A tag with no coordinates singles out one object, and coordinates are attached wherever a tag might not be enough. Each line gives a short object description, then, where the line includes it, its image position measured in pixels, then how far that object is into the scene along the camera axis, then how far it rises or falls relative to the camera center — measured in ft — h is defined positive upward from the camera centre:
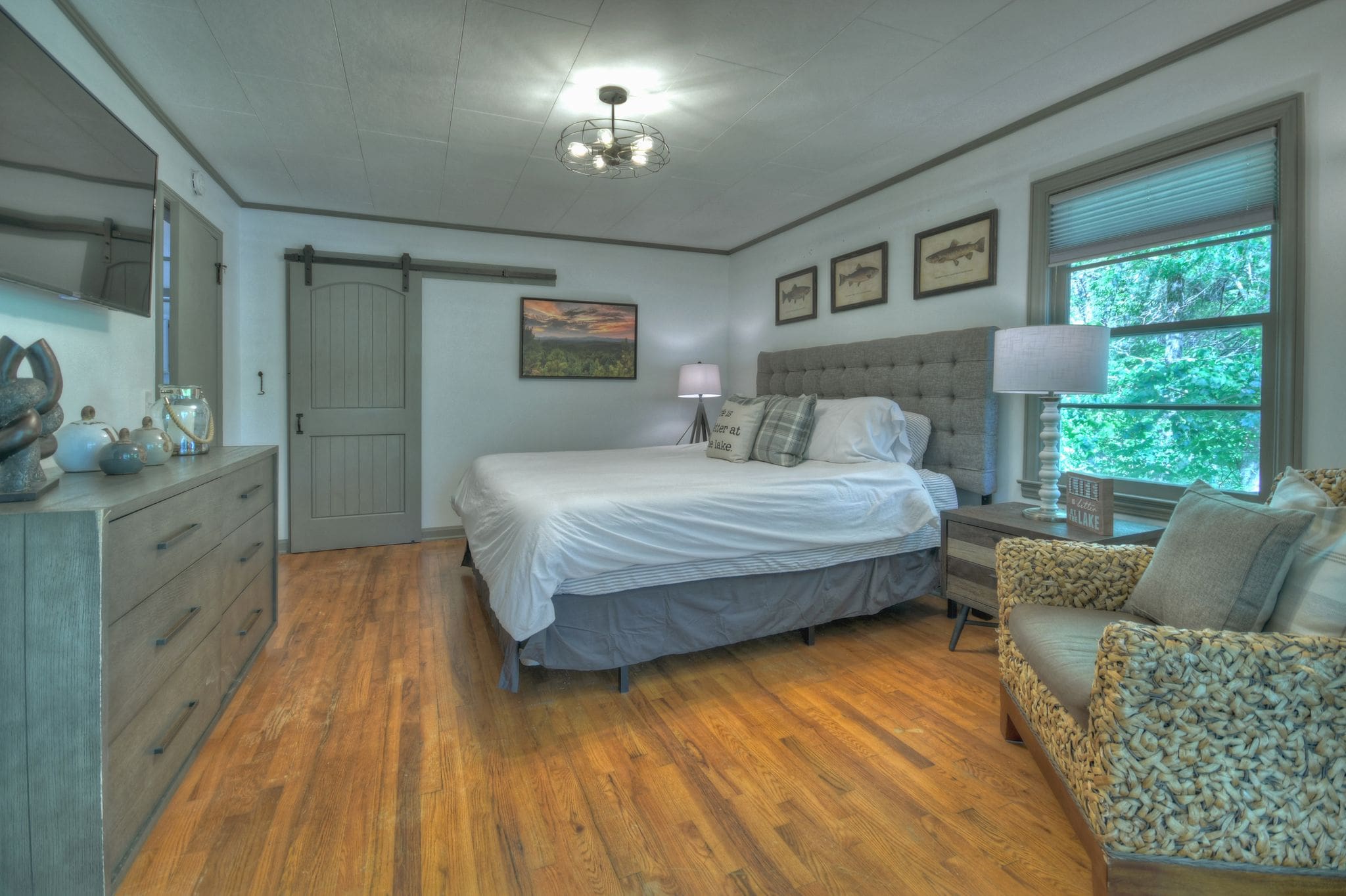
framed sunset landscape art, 16.28 +2.54
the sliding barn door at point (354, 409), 14.33 +0.55
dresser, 3.83 -1.67
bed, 7.08 -1.34
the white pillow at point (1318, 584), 3.92 -0.95
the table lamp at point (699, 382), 16.34 +1.42
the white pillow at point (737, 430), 11.20 +0.09
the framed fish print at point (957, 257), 10.43 +3.23
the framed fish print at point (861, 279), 12.64 +3.38
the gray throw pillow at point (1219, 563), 4.33 -0.94
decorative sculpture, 4.10 -0.01
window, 7.05 +1.89
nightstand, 7.63 -1.39
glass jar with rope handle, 7.20 +0.13
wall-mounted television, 5.24 +2.39
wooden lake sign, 7.38 -0.80
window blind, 7.18 +3.11
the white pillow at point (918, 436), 10.96 +0.01
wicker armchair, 3.74 -2.01
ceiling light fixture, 8.88 +4.58
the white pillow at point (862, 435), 10.43 +0.03
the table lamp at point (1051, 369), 7.80 +0.90
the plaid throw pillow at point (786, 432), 10.66 +0.06
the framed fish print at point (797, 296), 14.66 +3.46
